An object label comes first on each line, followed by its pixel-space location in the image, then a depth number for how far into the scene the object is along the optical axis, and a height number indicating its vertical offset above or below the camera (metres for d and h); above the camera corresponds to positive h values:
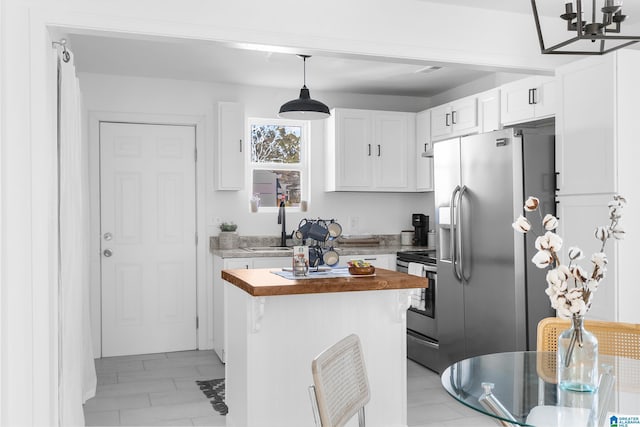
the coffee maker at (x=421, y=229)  6.05 -0.19
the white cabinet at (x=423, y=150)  5.73 +0.60
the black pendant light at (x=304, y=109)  4.00 +0.70
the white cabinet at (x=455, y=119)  4.94 +0.82
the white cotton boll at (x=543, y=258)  1.75 -0.14
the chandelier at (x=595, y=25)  1.59 +0.52
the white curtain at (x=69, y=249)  3.04 -0.19
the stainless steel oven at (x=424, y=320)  4.68 -0.92
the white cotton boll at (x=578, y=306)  1.70 -0.28
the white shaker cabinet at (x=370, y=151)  5.72 +0.60
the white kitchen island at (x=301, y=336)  3.08 -0.69
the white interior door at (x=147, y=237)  5.30 -0.23
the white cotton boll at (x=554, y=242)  1.74 -0.10
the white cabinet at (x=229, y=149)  5.44 +0.59
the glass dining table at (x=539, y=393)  1.65 -0.57
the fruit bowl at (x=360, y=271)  3.27 -0.34
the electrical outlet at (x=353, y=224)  6.07 -0.13
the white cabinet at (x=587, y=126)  3.18 +0.48
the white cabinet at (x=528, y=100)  4.05 +0.80
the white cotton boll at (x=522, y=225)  1.79 -0.05
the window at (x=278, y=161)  5.82 +0.51
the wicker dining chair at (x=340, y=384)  1.69 -0.55
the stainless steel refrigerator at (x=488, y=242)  3.73 -0.22
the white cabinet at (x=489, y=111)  4.63 +0.81
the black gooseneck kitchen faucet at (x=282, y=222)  5.66 -0.10
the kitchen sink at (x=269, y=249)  5.27 -0.34
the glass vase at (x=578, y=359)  1.76 -0.46
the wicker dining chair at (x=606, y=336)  2.39 -0.53
